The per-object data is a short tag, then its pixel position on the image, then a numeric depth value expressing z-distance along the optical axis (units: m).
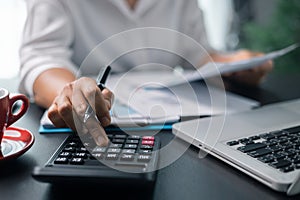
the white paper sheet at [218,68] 0.77
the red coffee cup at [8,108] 0.53
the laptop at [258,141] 0.48
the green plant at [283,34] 1.73
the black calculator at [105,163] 0.45
